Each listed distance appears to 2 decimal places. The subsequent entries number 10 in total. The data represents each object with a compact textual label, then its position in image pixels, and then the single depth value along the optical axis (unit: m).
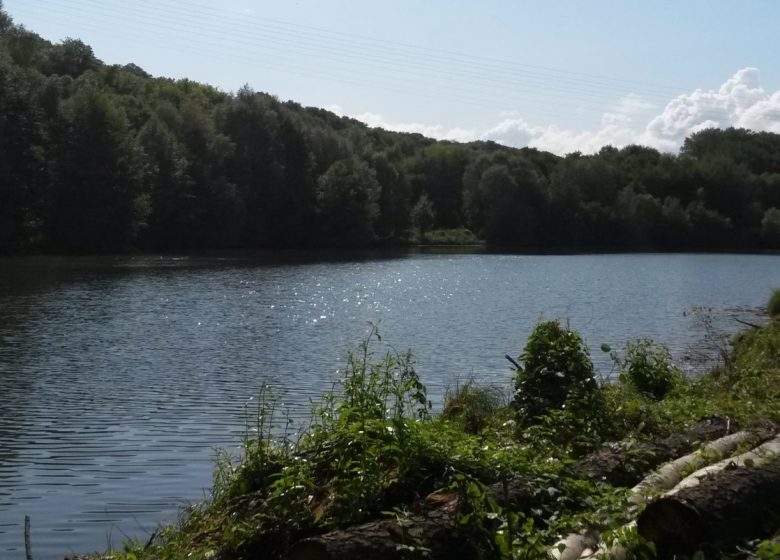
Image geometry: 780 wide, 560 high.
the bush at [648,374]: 15.20
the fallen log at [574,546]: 6.83
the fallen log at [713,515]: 6.61
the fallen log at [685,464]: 7.91
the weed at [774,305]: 34.50
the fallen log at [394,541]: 6.61
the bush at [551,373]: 12.15
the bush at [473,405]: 13.36
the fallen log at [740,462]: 7.60
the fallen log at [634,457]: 8.59
